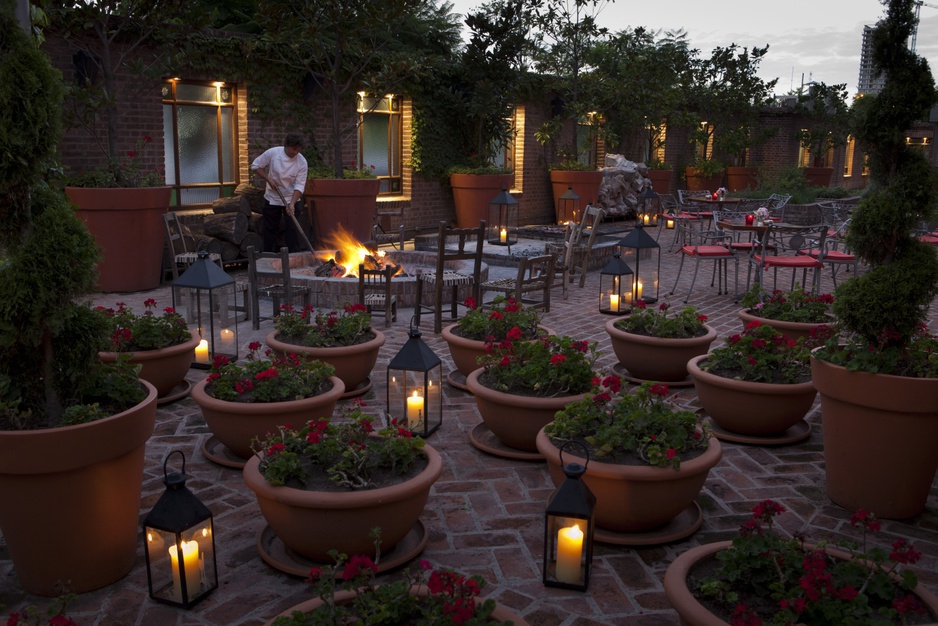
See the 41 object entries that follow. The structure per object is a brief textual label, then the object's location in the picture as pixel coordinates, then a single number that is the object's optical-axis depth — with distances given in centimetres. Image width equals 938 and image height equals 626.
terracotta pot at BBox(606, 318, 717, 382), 577
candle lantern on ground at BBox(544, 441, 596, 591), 312
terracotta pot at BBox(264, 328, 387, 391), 537
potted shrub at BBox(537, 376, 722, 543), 354
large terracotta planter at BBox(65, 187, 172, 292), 889
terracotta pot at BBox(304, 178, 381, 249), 1148
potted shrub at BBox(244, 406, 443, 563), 323
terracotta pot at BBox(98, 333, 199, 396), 520
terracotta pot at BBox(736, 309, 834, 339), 600
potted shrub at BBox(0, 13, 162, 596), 304
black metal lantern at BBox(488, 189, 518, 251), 1234
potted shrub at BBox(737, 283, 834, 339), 607
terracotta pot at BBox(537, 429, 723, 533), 352
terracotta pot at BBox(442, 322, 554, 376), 566
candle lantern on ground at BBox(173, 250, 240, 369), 579
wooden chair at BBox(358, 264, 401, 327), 738
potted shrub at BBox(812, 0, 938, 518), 382
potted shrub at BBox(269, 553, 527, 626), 233
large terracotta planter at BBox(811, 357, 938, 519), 374
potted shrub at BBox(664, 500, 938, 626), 240
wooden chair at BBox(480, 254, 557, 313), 764
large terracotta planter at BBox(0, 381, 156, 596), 301
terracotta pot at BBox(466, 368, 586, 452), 444
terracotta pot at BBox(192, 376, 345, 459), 425
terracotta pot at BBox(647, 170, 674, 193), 2108
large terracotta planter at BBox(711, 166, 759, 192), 2458
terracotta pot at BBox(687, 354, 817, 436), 477
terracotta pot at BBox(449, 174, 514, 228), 1529
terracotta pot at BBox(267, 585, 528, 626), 244
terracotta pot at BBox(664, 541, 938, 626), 248
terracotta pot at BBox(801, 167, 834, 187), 2625
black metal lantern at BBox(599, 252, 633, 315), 783
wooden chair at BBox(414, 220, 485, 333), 736
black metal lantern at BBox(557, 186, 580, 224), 1642
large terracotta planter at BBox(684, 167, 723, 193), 2350
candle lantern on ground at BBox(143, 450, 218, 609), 303
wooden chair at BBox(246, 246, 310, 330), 730
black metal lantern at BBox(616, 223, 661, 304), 830
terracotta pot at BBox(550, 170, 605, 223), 1675
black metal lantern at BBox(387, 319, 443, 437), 457
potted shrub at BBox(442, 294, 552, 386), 570
